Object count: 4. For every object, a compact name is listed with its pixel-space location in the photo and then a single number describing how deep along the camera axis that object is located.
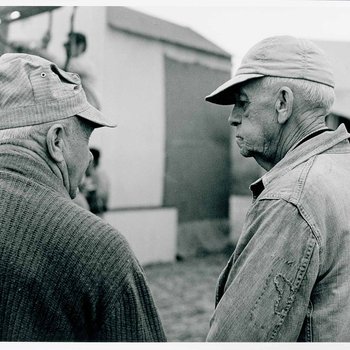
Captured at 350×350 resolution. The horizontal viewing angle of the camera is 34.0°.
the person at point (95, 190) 5.85
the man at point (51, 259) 1.35
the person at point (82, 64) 7.72
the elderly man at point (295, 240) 1.43
